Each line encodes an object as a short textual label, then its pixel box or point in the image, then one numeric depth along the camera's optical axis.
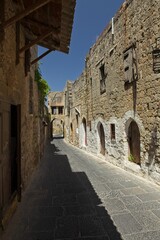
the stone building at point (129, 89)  5.66
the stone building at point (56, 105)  34.44
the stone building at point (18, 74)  3.31
